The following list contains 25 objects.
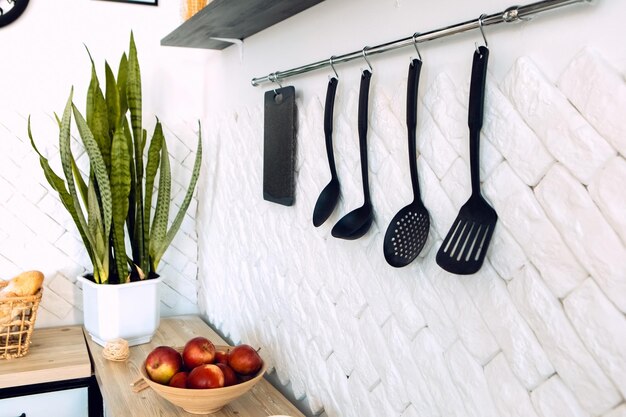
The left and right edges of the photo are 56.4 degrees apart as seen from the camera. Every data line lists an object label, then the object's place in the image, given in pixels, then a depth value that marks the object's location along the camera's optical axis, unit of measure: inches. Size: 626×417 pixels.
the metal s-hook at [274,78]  52.9
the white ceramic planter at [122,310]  63.9
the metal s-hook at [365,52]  38.6
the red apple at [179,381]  46.3
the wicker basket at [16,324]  59.1
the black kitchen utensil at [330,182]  43.1
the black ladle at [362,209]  38.7
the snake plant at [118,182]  62.4
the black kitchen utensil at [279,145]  51.1
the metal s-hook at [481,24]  29.3
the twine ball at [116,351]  60.0
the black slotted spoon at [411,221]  34.2
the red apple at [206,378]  45.7
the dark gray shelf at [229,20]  48.4
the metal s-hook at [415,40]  33.8
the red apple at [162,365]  47.3
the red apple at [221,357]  49.7
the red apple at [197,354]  48.2
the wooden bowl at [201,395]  45.0
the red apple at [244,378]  48.1
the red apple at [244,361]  48.0
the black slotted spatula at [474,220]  29.7
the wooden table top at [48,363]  57.5
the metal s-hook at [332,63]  42.9
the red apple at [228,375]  46.6
